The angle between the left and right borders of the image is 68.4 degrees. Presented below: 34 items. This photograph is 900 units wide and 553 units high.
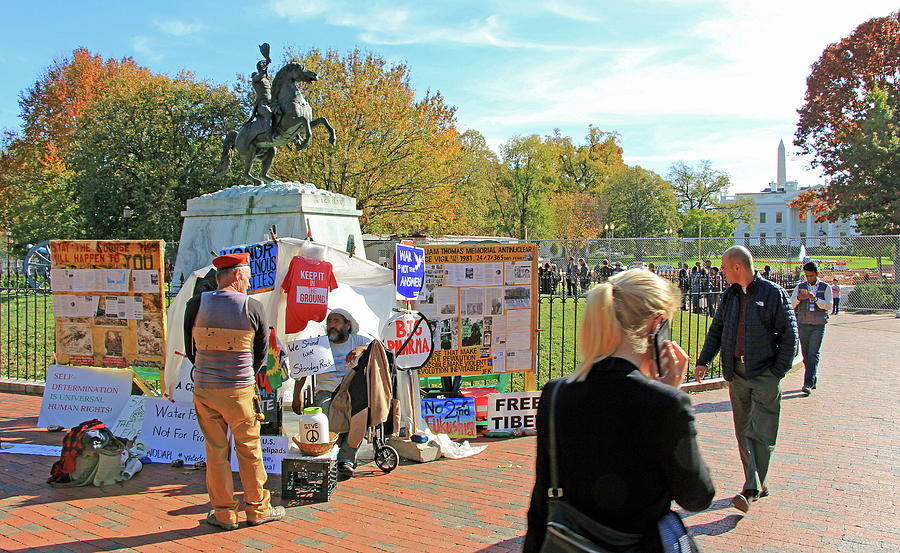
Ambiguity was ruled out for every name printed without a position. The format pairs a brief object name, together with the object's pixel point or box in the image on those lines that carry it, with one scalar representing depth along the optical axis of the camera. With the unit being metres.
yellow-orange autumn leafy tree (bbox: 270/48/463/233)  26.94
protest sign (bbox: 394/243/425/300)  6.30
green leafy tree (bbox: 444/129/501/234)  36.03
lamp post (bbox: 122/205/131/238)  28.00
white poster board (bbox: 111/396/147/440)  6.53
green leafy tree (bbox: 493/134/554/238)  52.84
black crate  5.11
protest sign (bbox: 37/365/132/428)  6.90
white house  91.06
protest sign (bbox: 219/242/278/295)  6.18
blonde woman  1.94
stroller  5.67
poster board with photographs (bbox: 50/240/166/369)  6.93
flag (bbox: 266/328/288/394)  5.64
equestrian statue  10.43
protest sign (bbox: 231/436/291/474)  5.65
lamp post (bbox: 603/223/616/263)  52.29
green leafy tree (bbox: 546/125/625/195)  65.38
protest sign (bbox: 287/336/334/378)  5.77
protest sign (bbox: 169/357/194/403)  6.27
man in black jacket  4.84
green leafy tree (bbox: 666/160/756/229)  70.06
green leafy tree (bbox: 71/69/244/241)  28.84
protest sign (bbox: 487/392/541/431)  6.99
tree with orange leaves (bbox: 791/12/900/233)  26.02
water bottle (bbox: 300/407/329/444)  5.26
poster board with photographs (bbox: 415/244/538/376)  7.02
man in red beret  4.45
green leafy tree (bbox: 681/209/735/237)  64.05
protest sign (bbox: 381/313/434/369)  6.32
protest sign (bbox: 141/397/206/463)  6.08
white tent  6.34
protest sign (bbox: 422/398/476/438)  6.83
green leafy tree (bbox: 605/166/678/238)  58.34
